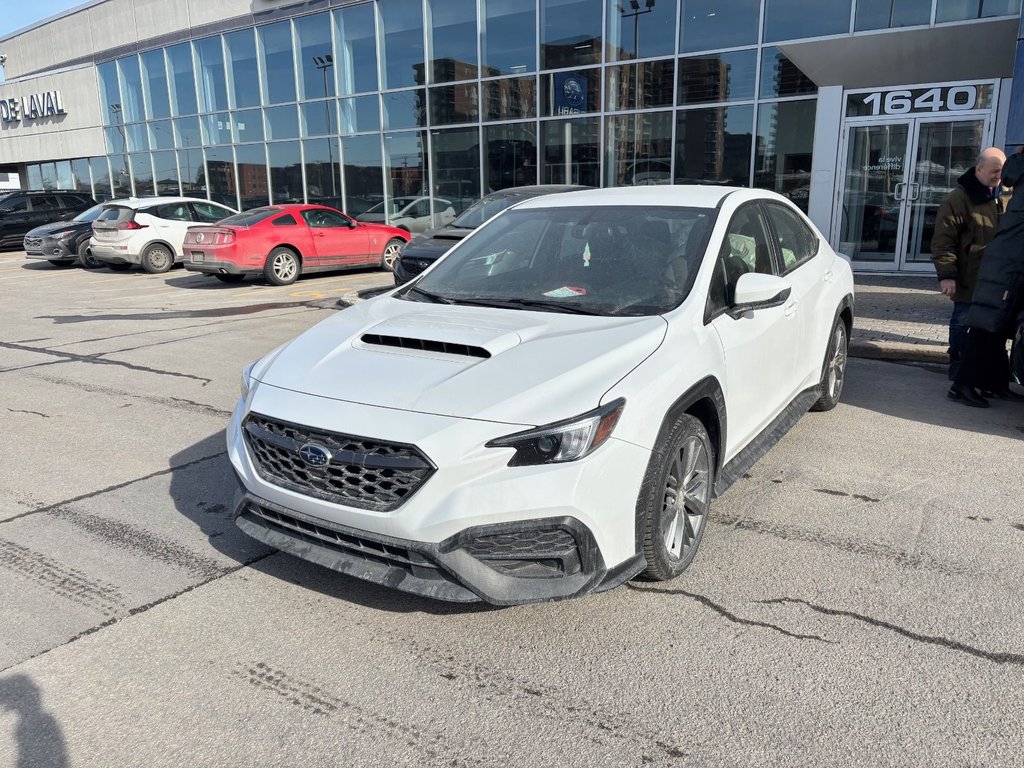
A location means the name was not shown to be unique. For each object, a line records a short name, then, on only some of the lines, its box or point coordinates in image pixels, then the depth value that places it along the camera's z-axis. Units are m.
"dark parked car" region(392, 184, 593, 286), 10.20
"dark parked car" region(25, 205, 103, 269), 18.47
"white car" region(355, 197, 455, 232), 20.50
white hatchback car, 16.67
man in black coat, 5.52
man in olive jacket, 6.19
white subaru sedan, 2.77
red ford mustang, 14.17
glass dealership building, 12.91
